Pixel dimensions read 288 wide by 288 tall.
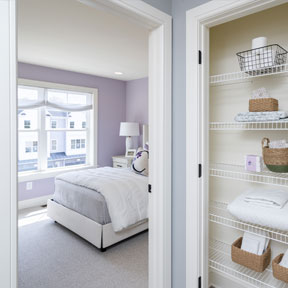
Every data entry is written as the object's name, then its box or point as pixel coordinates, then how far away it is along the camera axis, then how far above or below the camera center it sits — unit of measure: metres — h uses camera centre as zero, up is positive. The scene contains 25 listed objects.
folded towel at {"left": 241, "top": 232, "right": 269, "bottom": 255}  1.75 -0.73
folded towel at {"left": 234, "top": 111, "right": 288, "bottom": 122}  1.51 +0.17
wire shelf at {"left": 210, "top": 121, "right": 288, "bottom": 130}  1.75 +0.13
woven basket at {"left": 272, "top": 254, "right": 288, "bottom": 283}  1.51 -0.80
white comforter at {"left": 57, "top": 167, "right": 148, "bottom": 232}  2.72 -0.58
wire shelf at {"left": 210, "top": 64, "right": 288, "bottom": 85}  1.68 +0.50
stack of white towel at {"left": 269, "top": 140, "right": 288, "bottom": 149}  1.60 -0.01
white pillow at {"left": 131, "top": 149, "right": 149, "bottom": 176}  3.55 -0.30
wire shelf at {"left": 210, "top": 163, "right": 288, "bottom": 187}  1.74 -0.23
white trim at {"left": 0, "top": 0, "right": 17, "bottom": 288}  0.99 -0.01
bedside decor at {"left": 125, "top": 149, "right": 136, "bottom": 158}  5.24 -0.21
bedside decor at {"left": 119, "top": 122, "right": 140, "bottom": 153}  5.12 +0.29
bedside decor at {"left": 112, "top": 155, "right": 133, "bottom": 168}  5.10 -0.39
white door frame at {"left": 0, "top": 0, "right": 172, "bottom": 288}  1.52 +0.11
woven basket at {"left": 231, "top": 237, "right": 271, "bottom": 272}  1.68 -0.81
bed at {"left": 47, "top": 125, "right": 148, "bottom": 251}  2.72 -0.74
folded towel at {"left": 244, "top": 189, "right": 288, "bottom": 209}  1.56 -0.36
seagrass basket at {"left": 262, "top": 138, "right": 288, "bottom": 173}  1.51 -0.10
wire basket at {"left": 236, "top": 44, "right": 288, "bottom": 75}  1.56 +0.55
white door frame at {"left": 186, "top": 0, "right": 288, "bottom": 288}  1.60 +0.02
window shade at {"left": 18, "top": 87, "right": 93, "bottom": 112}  4.23 +0.83
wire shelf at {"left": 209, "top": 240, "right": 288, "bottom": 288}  1.71 -0.95
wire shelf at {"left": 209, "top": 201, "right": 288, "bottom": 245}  1.86 -0.57
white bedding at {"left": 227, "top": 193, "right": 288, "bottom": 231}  1.46 -0.44
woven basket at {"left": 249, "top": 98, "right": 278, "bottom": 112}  1.59 +0.25
